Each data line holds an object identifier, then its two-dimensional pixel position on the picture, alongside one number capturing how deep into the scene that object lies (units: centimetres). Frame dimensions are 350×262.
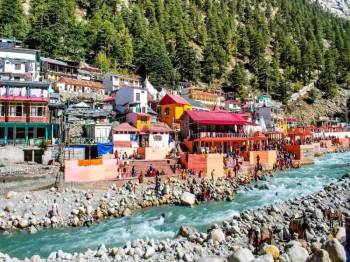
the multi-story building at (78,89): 6298
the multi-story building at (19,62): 5838
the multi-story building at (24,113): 4356
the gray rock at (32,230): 2658
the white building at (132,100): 5569
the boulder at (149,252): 1956
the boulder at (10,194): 3194
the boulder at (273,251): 1785
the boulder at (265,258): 1574
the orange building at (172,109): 5853
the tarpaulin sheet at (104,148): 4313
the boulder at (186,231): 2324
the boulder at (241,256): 1686
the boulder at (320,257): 1448
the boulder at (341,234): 1773
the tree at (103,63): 8238
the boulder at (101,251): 2025
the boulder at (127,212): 3050
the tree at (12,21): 7698
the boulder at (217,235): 2107
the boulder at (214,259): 1677
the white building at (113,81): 7306
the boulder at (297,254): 1706
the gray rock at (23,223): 2729
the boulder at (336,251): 1488
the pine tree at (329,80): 11469
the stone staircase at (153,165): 4027
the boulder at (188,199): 3353
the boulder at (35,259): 1972
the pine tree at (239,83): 9825
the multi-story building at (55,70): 6712
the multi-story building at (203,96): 7745
